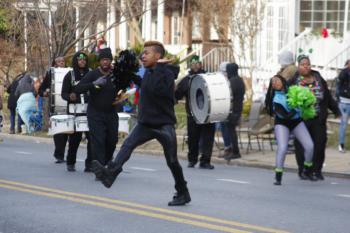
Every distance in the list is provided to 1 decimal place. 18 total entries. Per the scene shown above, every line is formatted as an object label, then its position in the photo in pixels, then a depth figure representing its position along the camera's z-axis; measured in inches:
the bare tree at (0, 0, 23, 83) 1264.6
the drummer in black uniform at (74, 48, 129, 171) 594.2
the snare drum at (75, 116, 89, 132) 645.9
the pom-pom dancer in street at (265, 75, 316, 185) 600.4
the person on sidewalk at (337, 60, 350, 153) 792.5
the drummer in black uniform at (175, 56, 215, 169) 719.7
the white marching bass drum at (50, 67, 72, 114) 696.0
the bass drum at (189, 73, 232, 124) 717.3
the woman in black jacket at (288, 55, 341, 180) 635.5
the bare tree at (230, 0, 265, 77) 1198.9
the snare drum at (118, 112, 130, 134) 685.3
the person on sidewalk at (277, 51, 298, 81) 647.1
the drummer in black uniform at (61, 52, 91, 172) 641.0
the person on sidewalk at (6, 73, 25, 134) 1167.0
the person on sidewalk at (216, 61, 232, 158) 799.7
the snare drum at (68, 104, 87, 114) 652.1
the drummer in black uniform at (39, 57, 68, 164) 711.1
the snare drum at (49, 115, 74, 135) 655.8
